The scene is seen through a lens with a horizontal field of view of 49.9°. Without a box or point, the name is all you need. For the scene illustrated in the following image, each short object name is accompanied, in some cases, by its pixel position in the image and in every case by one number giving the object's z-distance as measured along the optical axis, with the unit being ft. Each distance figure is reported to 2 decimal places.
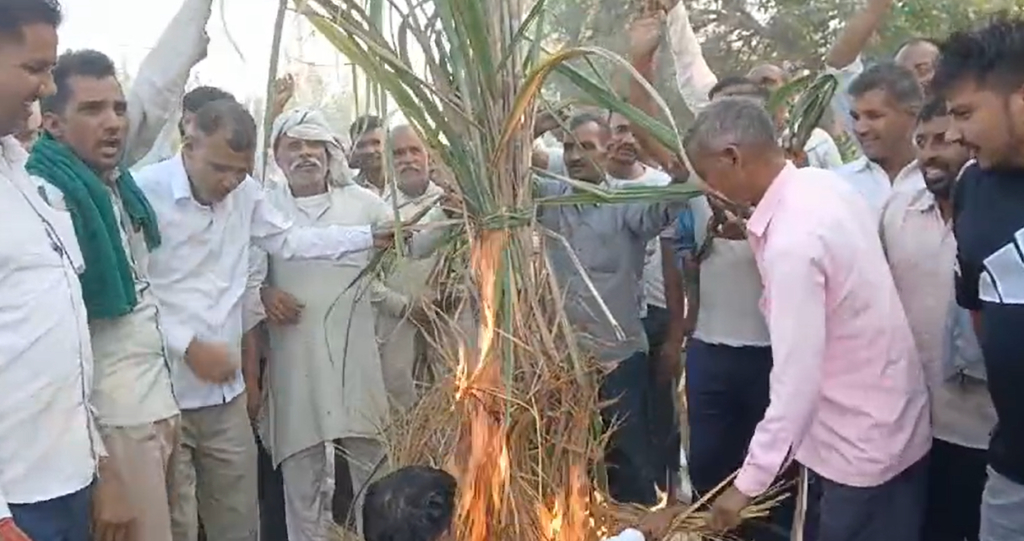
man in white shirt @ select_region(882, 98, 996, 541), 7.57
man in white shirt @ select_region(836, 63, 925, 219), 8.80
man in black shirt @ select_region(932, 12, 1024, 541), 6.02
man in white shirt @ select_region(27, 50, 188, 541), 7.63
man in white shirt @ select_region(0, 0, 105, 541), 6.03
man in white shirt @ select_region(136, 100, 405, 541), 9.49
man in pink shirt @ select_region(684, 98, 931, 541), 6.63
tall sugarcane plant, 6.20
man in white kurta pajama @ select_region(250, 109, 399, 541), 10.79
